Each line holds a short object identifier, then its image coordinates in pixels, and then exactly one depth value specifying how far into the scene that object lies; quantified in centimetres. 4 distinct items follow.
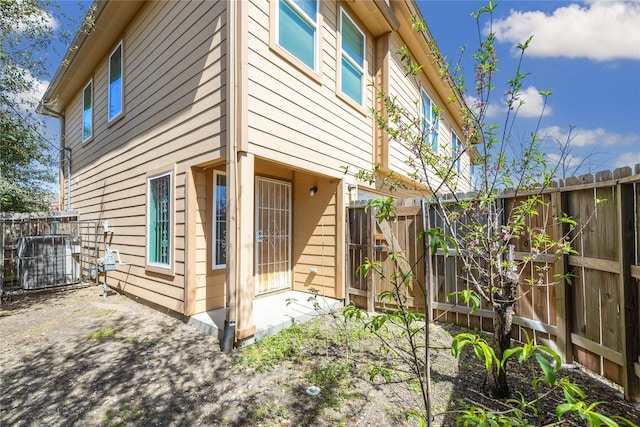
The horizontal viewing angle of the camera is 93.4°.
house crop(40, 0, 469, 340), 380
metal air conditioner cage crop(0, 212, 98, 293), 637
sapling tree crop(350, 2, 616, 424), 246
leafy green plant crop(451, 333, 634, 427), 86
